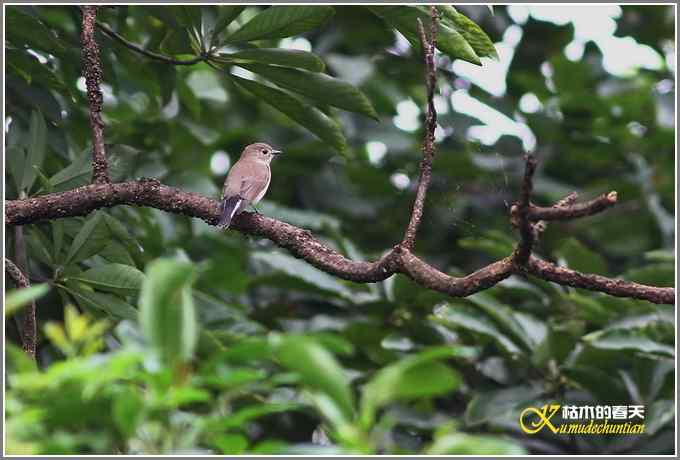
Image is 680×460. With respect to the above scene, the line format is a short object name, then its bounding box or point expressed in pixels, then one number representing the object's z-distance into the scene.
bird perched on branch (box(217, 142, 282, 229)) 9.31
